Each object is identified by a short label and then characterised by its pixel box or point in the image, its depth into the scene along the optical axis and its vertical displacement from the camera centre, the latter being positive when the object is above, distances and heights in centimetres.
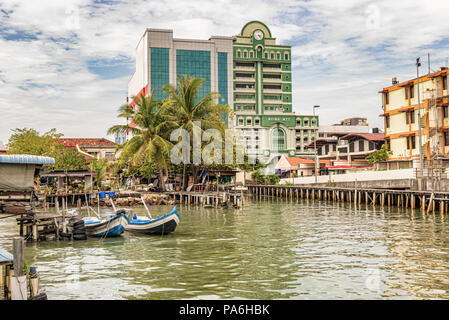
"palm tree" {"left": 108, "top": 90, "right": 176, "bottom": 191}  4816 +494
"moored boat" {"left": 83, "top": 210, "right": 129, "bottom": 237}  2195 -237
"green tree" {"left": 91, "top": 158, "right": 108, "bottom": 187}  5173 +103
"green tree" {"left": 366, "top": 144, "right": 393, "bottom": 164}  5066 +217
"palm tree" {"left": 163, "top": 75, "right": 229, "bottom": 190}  4894 +782
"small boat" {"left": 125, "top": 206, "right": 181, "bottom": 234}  2216 -239
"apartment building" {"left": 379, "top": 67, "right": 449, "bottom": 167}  4541 +594
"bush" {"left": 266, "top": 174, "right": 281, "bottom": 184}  6321 -51
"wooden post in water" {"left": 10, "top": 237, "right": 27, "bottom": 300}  909 -200
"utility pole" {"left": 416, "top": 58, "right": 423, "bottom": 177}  3770 +903
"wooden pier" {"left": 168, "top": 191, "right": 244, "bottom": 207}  4255 -223
